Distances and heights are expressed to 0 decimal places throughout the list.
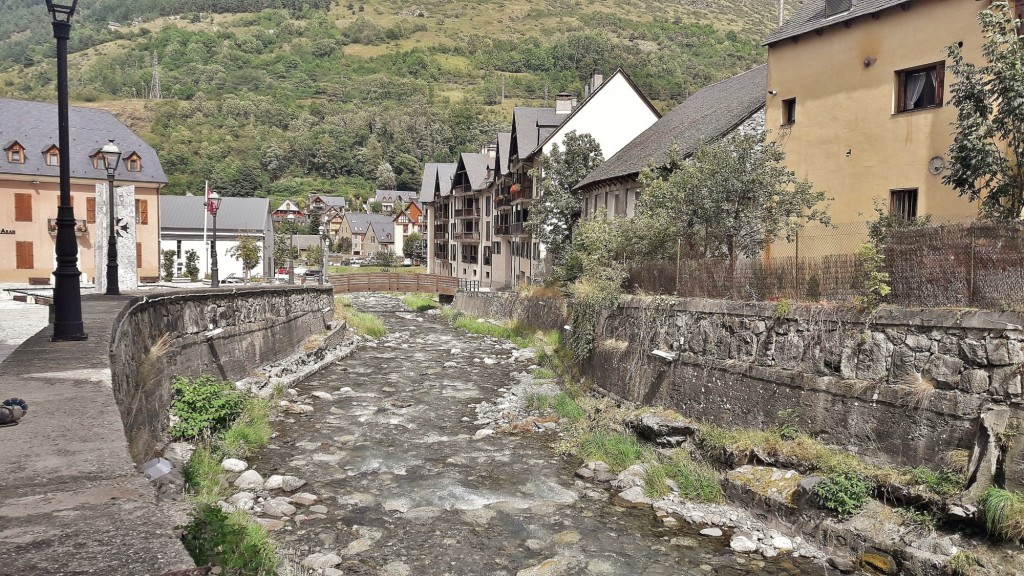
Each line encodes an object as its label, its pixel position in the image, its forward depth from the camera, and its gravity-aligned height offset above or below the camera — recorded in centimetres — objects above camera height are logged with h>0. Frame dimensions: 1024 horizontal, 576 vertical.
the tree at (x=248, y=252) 4644 +67
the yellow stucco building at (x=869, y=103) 1666 +447
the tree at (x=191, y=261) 5229 +2
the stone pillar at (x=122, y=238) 2044 +70
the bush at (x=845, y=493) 1017 -339
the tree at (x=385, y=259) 9328 +55
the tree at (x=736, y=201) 1753 +171
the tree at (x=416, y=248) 9525 +223
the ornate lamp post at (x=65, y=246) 1005 +21
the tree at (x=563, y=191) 3544 +386
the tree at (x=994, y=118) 1244 +280
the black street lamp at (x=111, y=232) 1817 +80
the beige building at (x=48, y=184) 4153 +475
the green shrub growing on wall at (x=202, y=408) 1382 -309
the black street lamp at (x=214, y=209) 2775 +252
